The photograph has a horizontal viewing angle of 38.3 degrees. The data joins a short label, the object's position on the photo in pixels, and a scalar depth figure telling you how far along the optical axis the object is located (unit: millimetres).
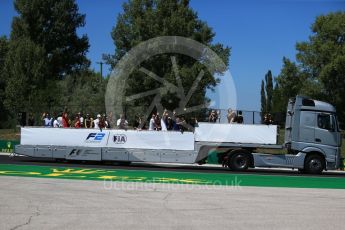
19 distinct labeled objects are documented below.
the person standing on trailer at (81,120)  25350
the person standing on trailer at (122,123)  24297
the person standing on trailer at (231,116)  22953
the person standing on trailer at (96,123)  24791
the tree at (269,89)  82362
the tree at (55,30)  54031
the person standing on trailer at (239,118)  23156
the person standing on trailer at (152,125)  24066
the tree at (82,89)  48922
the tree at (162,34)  38312
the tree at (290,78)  49250
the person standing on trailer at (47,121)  25984
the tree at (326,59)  46781
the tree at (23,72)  46531
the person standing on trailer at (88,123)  25312
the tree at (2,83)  62275
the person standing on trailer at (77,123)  25234
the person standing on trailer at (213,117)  23219
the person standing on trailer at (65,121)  25156
